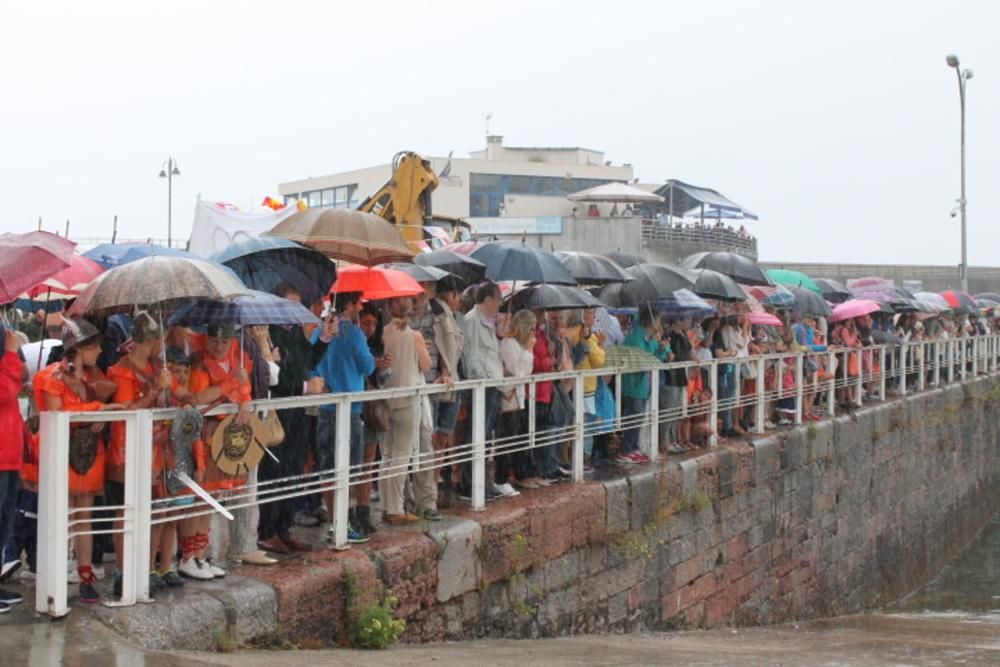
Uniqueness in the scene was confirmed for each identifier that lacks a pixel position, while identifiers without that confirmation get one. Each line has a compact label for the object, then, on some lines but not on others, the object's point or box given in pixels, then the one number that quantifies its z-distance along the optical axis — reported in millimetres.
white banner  14844
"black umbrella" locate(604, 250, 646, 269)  14945
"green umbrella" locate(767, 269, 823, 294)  19992
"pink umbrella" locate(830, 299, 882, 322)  20000
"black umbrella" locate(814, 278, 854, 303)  22141
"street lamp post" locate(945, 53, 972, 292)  32062
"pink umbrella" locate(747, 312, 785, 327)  16500
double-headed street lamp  36578
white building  53469
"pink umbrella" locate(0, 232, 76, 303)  6965
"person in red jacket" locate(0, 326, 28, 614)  6801
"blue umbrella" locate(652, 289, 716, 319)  13609
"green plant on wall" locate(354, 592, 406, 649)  7539
